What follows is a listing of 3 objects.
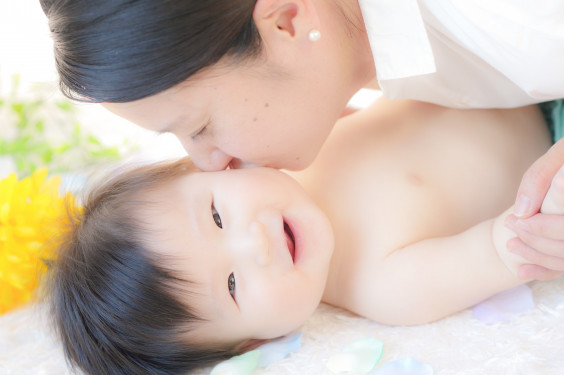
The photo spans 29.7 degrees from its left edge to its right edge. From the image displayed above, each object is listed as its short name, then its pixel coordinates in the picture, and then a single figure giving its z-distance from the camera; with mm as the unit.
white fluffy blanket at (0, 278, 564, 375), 605
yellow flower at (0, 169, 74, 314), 723
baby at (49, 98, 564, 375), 652
